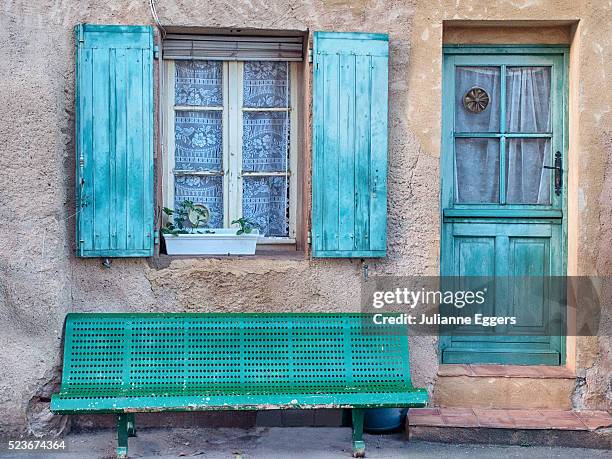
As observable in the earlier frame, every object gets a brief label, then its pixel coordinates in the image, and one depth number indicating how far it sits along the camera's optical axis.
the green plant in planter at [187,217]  5.38
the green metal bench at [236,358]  4.80
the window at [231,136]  5.54
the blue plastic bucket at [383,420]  5.20
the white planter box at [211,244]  5.30
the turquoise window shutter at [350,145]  5.17
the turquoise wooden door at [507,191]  5.47
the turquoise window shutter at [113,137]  5.05
